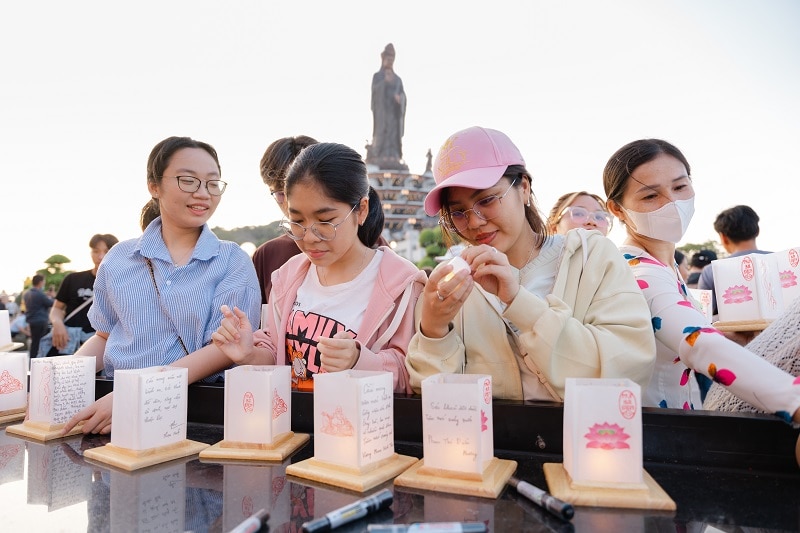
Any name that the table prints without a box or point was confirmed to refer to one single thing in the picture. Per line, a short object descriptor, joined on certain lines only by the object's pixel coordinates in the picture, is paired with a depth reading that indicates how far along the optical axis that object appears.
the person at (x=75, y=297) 4.20
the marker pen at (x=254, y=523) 0.68
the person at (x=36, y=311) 6.43
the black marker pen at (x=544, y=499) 0.72
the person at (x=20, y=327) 8.30
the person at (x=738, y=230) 3.31
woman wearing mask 0.96
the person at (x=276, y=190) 2.29
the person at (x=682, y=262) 4.06
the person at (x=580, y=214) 2.61
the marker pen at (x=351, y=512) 0.69
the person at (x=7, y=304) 9.01
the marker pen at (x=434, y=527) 0.66
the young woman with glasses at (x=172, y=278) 1.56
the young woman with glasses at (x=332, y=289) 1.37
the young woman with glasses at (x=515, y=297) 1.09
